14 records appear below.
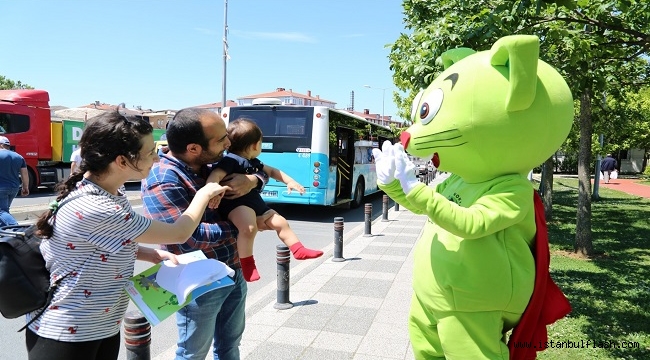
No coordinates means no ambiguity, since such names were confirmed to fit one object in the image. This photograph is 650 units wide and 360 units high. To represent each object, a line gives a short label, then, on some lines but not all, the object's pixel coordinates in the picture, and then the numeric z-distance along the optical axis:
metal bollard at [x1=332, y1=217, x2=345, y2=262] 7.29
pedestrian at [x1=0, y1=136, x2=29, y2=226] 6.91
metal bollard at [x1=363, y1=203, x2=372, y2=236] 9.54
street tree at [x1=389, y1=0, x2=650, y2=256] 4.21
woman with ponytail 1.87
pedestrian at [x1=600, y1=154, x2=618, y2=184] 27.73
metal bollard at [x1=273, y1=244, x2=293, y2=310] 5.07
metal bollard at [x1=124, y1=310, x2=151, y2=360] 2.53
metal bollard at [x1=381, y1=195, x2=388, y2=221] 11.72
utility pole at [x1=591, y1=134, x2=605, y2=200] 15.68
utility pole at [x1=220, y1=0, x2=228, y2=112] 22.12
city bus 11.05
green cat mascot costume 2.20
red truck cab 14.26
